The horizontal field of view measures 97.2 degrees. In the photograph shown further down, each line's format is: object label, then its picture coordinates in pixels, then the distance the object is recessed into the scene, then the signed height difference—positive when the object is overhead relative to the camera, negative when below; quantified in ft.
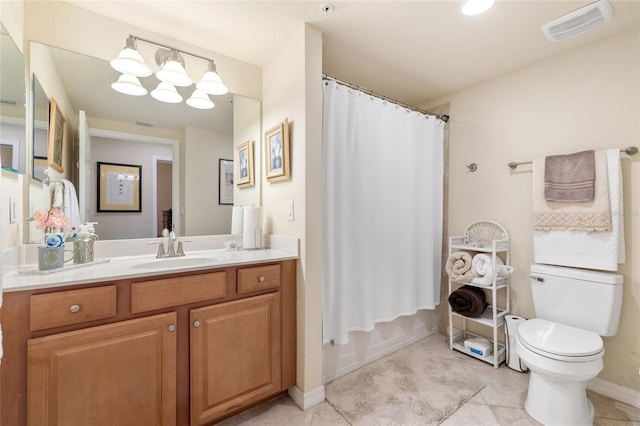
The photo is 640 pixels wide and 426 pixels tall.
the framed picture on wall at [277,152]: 5.88 +1.36
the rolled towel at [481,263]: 7.10 -1.28
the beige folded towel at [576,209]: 5.64 +0.08
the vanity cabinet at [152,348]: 3.44 -1.96
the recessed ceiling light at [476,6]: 4.64 +3.48
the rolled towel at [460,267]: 7.31 -1.42
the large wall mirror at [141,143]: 5.05 +1.51
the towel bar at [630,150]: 5.51 +1.24
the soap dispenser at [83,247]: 4.63 -0.54
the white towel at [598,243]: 5.54 -0.63
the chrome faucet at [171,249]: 5.55 -0.68
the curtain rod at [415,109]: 6.22 +2.96
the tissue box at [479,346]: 7.11 -3.42
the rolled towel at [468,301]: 7.08 -2.25
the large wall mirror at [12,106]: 3.94 +1.62
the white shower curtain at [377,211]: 6.24 +0.07
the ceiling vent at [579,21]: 4.99 +3.61
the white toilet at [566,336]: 4.79 -2.30
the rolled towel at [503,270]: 6.97 -1.40
